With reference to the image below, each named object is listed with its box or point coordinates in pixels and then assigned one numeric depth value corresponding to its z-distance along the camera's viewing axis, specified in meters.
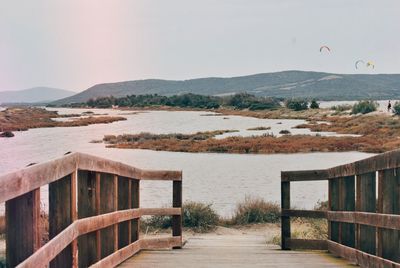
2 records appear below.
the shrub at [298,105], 100.94
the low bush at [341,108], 82.56
